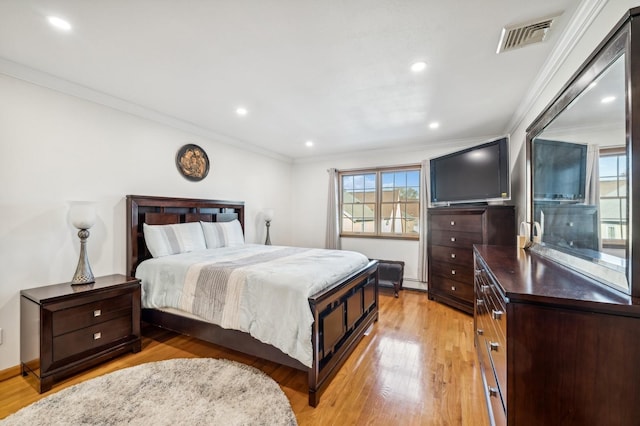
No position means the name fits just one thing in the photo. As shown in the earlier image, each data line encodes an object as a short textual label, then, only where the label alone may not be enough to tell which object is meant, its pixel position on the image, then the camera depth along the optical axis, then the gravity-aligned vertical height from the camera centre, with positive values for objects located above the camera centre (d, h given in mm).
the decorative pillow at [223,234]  3422 -290
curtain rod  4530 +864
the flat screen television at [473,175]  3045 +529
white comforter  1823 -621
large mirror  1051 +223
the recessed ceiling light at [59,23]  1608 +1218
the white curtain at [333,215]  5055 -28
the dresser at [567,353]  843 -499
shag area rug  1610 -1301
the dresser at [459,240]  3117 -346
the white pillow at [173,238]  2811 -294
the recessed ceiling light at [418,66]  2061 +1215
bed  1861 -904
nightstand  1920 -943
